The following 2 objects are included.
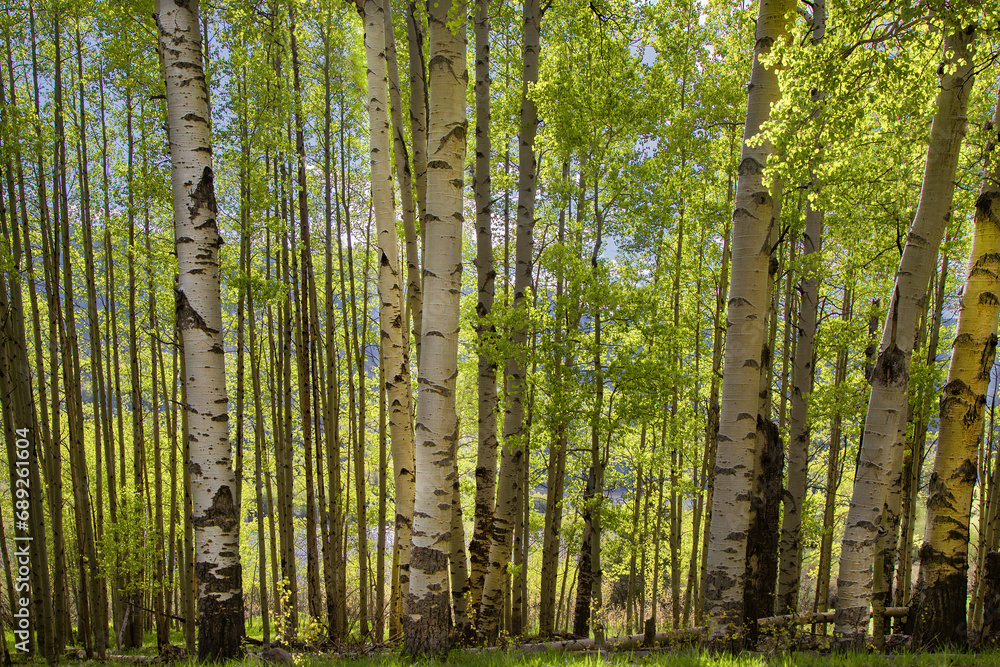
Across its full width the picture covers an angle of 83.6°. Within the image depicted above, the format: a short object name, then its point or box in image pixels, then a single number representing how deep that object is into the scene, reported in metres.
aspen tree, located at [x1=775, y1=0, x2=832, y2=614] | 8.57
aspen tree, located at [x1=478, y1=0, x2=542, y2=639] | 6.71
